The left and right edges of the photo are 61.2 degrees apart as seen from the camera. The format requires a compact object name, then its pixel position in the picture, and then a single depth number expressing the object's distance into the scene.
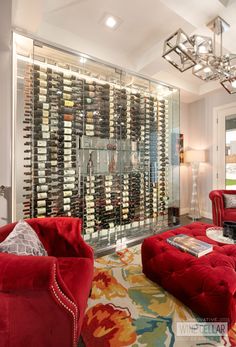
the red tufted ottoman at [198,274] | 1.25
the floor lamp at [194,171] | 4.02
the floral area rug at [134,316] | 1.25
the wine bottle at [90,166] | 2.86
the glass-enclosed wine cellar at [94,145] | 2.39
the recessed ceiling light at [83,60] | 2.65
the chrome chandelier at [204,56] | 1.90
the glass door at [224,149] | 3.88
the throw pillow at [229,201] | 3.00
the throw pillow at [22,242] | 1.14
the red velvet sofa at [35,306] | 0.81
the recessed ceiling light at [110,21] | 2.30
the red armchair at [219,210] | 2.92
